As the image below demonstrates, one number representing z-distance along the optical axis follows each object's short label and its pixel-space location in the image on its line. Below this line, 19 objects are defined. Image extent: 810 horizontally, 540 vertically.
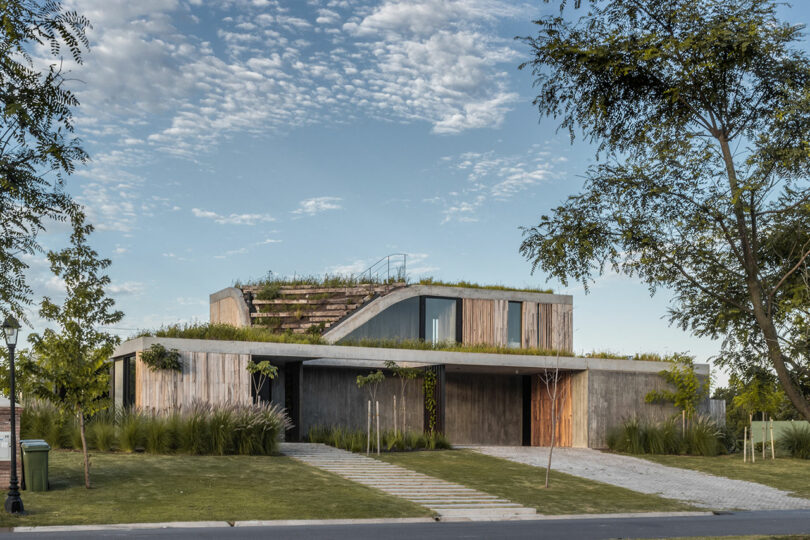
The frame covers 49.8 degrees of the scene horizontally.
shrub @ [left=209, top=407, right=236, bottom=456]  20.69
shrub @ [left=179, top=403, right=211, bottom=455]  20.53
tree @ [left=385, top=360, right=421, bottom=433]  26.83
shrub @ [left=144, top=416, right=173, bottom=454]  20.36
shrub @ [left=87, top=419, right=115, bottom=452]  20.27
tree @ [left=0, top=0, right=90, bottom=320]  10.70
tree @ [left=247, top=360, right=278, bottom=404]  23.42
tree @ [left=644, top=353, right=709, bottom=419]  28.61
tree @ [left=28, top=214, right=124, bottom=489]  16.20
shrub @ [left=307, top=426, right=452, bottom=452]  24.13
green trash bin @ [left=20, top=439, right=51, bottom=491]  15.65
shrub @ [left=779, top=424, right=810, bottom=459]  27.83
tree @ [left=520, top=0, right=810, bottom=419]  10.32
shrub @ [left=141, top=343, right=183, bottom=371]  22.42
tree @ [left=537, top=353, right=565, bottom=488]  29.06
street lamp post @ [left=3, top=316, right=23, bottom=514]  13.99
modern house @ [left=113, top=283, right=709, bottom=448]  23.89
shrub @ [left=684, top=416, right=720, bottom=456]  27.39
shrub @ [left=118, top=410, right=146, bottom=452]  20.30
